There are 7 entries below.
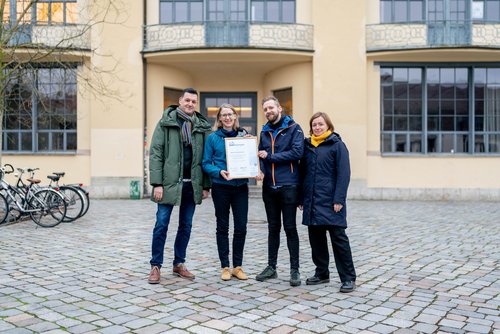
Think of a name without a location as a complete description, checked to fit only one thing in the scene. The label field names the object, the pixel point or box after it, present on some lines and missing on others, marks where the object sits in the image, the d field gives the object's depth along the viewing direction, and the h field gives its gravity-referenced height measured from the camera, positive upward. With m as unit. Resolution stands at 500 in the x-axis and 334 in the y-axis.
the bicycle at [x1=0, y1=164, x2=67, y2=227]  10.17 -0.94
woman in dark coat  5.29 -0.33
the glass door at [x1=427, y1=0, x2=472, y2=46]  15.68 +3.96
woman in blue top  5.70 -0.41
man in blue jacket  5.49 -0.14
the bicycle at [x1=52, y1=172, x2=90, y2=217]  10.89 -0.85
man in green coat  5.58 -0.17
